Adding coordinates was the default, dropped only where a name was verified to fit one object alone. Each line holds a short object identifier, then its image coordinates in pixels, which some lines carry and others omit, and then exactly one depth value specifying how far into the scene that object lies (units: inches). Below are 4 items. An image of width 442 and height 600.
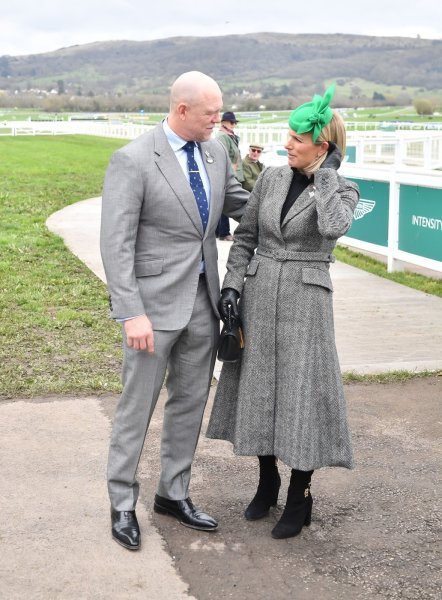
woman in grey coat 161.8
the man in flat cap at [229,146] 504.4
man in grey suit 154.9
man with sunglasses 537.6
